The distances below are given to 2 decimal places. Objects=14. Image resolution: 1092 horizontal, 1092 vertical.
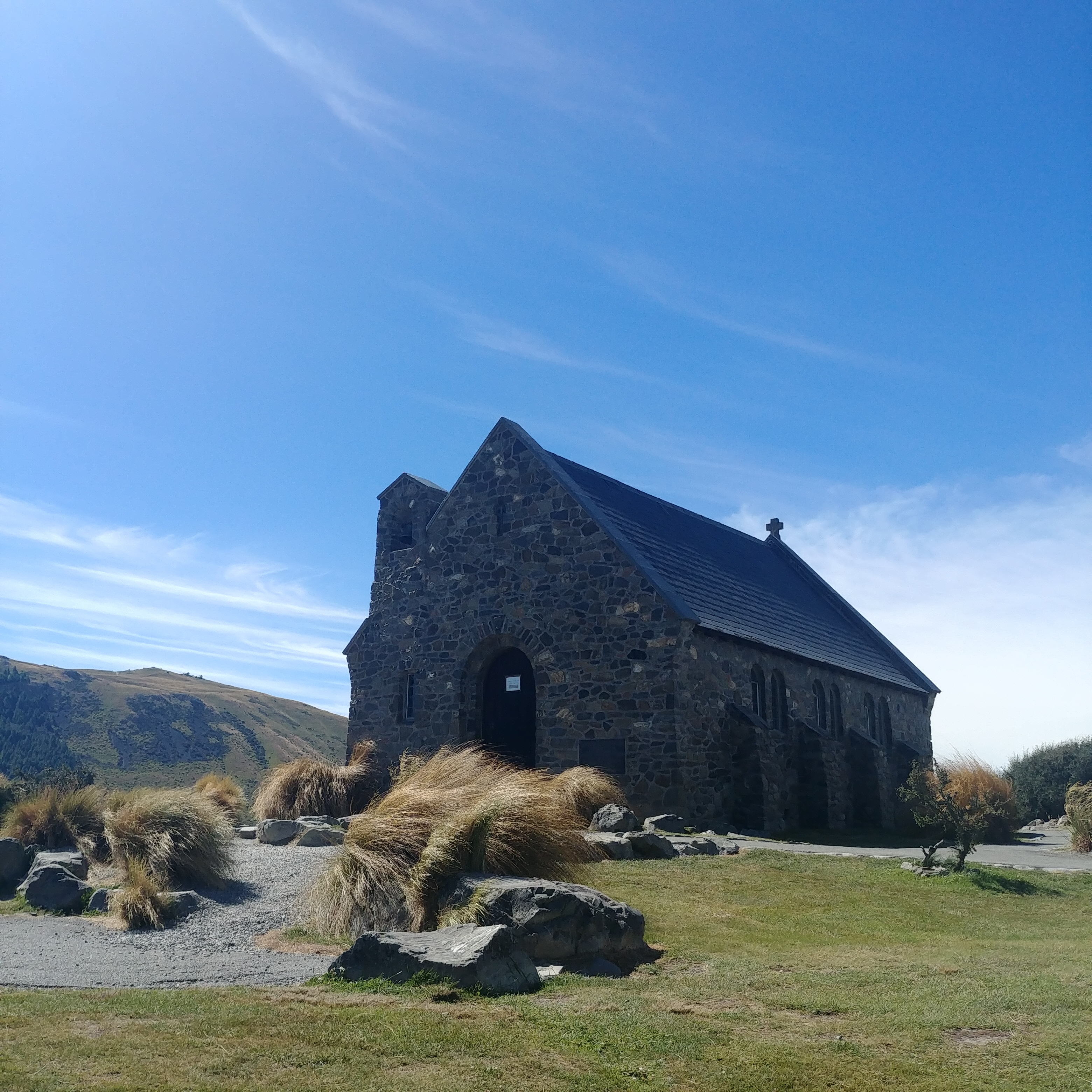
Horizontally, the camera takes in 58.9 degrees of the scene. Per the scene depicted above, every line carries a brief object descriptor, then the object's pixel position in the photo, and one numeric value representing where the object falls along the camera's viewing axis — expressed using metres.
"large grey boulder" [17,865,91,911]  10.75
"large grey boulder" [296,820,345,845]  14.56
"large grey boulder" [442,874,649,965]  7.62
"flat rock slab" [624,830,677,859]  13.79
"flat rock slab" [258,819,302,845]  15.32
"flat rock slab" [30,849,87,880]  11.64
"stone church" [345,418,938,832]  19.97
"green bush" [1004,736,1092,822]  32.50
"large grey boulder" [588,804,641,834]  14.96
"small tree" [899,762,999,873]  14.02
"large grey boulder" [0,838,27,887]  12.65
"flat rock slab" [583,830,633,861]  13.40
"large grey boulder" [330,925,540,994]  6.71
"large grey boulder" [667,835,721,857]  14.36
